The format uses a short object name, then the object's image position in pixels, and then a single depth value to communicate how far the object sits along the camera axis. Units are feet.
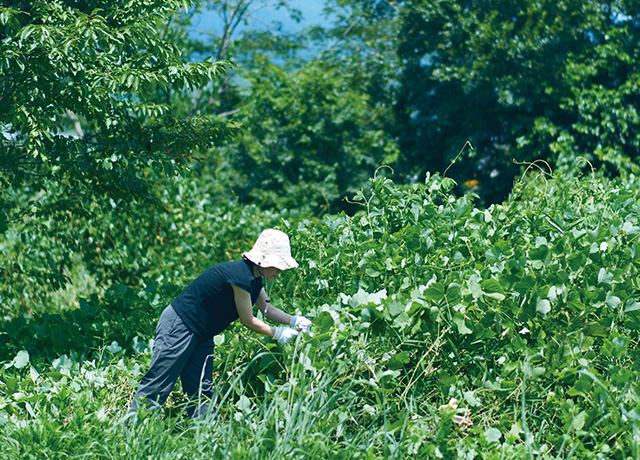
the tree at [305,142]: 102.94
